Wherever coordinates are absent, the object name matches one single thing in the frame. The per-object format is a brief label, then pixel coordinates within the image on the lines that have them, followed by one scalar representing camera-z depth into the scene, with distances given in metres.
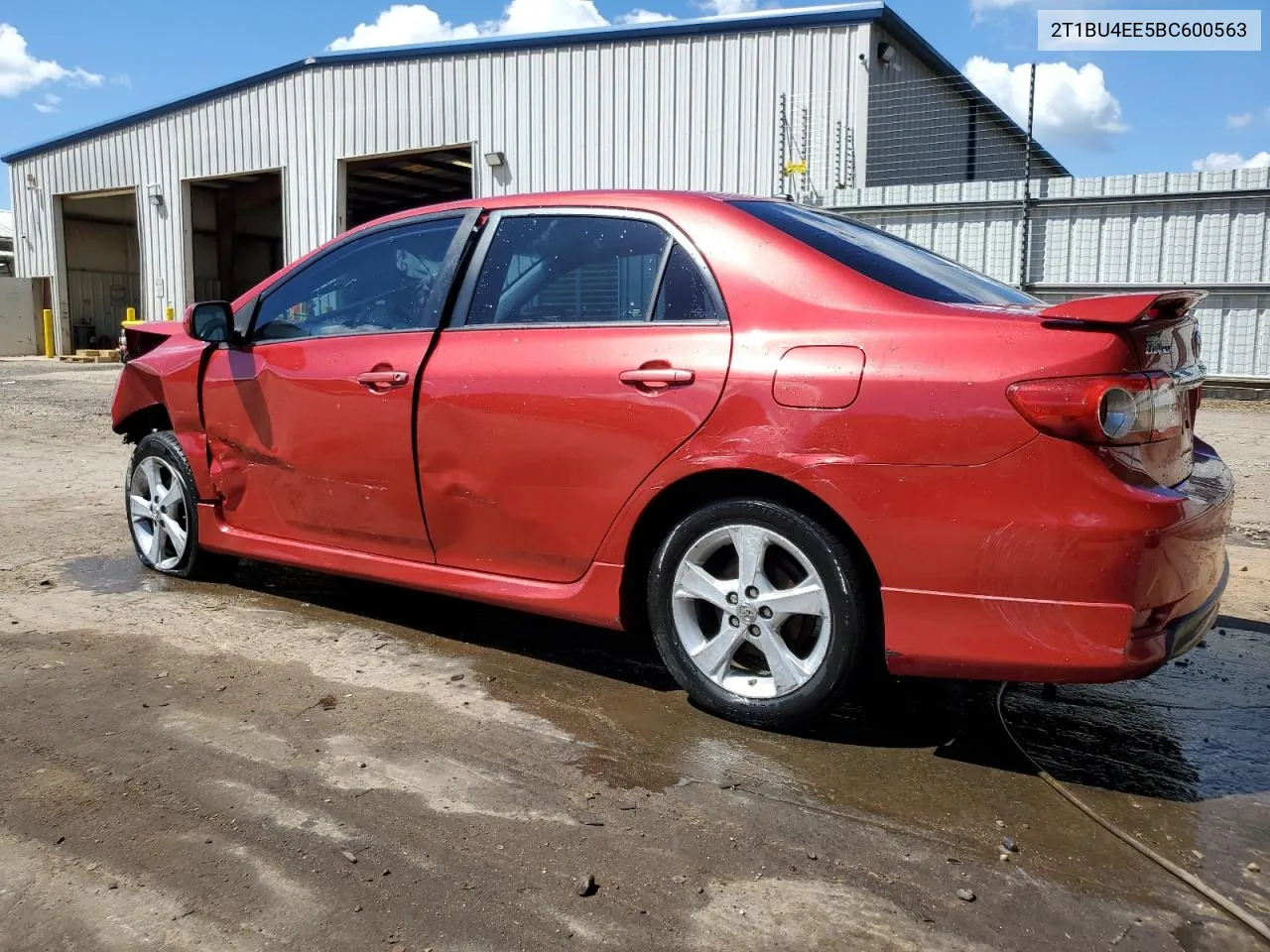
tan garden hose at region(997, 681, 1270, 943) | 2.11
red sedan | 2.58
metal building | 15.74
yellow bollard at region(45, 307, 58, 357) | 27.75
